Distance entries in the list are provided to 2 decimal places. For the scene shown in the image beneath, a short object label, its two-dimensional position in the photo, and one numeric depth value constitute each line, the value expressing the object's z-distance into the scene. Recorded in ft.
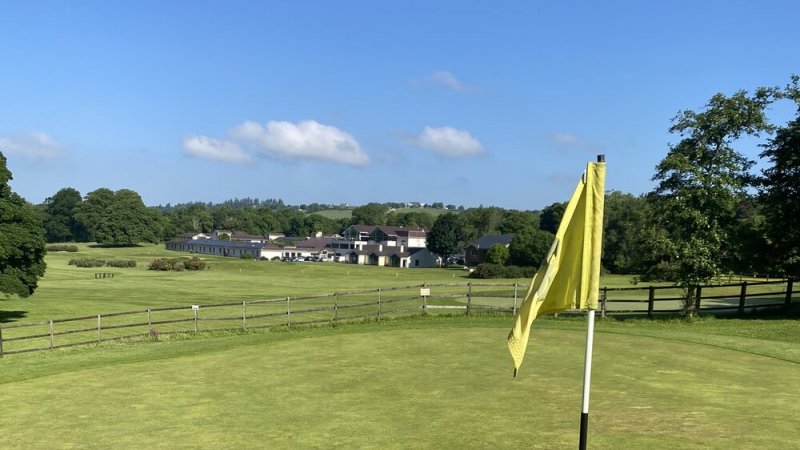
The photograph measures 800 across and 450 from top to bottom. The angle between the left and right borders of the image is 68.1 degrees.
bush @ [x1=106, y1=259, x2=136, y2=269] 376.91
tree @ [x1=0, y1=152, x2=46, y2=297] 105.81
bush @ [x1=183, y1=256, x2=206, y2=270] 367.86
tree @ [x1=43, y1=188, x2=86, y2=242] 637.71
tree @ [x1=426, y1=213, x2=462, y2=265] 478.18
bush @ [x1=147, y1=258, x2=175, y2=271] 357.41
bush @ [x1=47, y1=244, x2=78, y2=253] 484.33
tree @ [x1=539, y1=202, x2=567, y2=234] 451.94
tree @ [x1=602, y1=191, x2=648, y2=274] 318.84
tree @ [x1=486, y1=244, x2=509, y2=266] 362.74
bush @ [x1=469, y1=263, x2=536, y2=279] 325.01
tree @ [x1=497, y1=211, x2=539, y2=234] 497.87
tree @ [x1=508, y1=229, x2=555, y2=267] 338.13
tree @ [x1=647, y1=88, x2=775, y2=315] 83.20
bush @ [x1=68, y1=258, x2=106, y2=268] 370.47
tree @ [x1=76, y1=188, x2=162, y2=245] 554.05
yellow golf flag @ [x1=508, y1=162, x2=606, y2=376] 19.13
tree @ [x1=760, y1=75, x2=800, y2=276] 88.17
